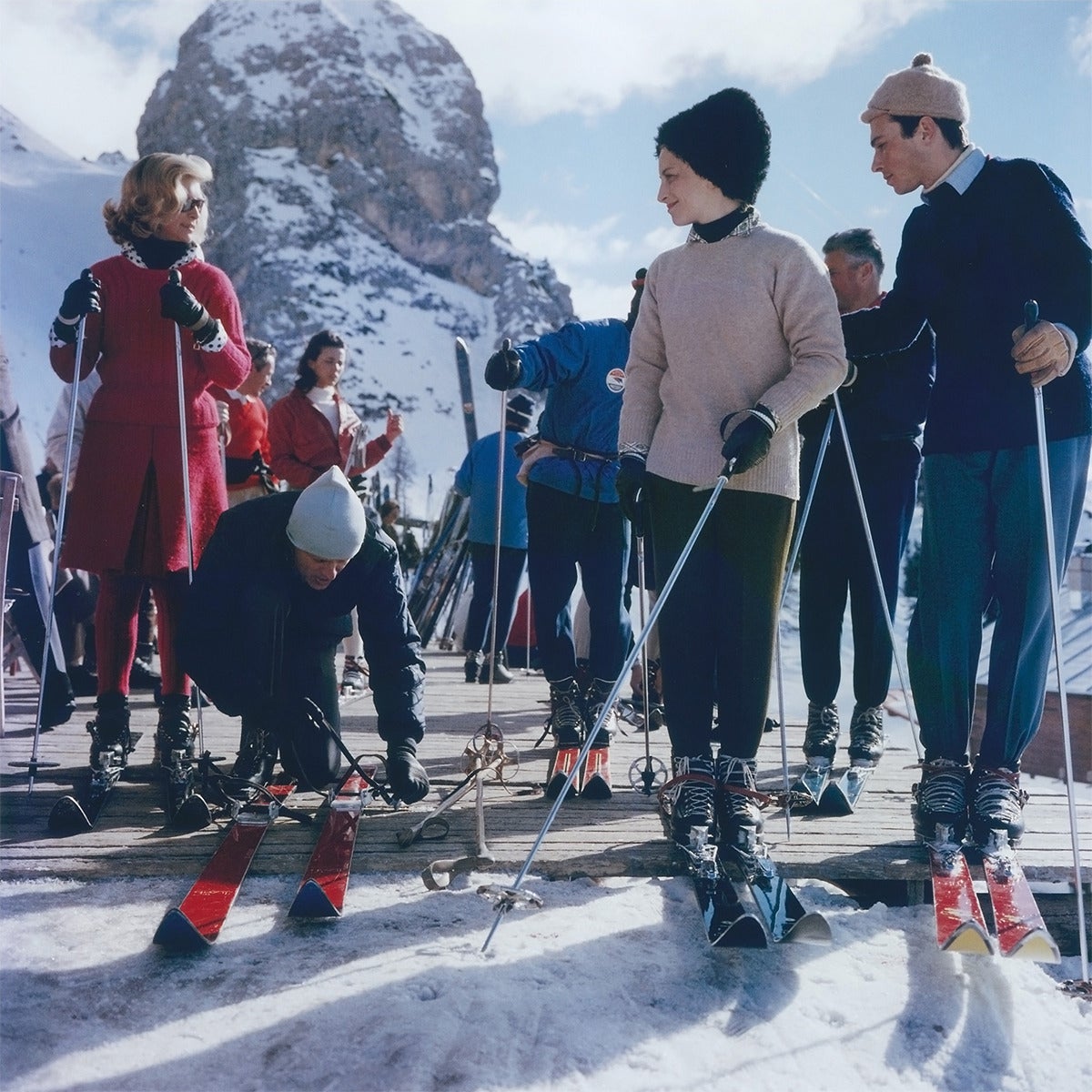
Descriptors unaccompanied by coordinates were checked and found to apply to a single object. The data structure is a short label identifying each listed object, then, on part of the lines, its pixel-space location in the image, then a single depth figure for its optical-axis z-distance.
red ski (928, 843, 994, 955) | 2.00
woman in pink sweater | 2.46
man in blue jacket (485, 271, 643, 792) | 3.50
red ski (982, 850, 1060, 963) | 1.98
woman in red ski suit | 2.99
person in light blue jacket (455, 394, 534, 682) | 6.30
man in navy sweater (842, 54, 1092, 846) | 2.54
